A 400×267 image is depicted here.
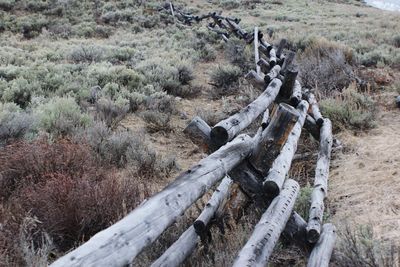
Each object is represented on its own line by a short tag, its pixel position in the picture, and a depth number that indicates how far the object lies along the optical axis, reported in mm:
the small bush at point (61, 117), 6004
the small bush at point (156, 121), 7113
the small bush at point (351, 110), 6660
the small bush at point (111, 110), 6977
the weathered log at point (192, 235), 2903
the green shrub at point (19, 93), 7590
